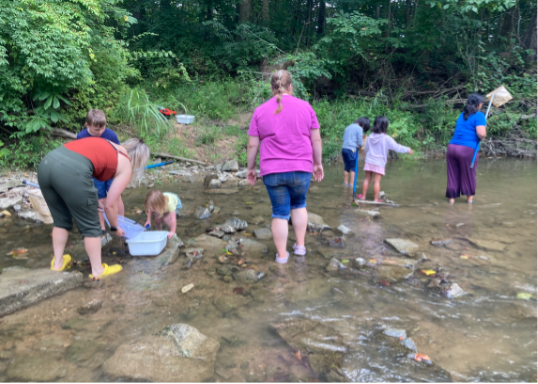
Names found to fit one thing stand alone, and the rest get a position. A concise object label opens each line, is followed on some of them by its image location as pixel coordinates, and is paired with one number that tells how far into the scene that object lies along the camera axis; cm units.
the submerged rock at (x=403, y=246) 405
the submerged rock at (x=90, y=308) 280
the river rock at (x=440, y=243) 429
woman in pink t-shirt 338
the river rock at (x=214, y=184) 726
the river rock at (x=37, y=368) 208
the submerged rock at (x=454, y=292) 307
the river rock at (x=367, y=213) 545
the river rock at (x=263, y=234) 457
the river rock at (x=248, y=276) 336
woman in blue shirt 584
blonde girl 404
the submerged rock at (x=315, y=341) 228
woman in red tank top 297
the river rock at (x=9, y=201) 548
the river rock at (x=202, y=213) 533
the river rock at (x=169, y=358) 211
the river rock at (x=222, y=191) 679
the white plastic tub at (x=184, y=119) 984
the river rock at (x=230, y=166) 871
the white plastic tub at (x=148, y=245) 374
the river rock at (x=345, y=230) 462
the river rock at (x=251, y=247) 411
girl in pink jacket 593
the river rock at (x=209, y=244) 409
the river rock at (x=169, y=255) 371
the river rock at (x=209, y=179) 734
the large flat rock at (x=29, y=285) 277
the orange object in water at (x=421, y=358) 227
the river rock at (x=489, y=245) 415
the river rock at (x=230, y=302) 288
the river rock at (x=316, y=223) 478
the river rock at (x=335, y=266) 361
